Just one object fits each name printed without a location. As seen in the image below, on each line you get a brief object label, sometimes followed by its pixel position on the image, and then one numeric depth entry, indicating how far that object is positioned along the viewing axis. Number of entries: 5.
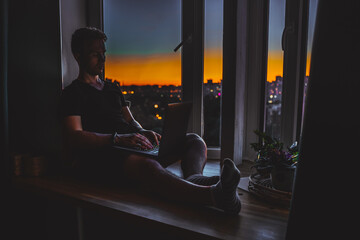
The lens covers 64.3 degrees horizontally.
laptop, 1.21
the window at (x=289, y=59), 1.45
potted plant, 1.08
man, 1.08
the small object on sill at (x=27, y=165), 1.58
